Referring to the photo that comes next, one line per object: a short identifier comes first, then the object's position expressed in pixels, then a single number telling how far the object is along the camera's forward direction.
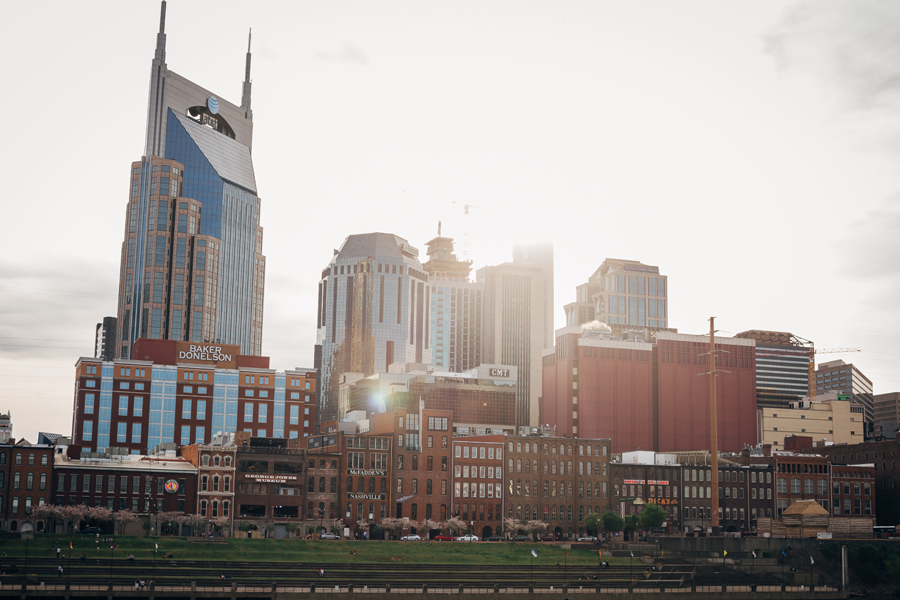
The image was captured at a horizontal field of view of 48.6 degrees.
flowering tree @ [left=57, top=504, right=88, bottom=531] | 138.00
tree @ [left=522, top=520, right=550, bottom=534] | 167.25
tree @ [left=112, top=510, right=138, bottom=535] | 140.25
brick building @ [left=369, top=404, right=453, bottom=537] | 165.62
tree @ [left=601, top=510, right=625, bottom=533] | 163.75
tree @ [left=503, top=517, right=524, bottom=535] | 167.62
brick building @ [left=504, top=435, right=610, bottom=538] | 173.50
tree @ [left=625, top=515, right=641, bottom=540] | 163.48
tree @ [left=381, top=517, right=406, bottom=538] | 157.75
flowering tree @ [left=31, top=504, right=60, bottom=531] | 138.00
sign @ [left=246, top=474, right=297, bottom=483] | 154.25
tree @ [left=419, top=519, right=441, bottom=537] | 158.88
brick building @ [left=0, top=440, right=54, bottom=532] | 141.75
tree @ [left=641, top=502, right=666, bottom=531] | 164.25
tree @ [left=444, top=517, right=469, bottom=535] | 162.38
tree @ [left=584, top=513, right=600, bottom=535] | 167.38
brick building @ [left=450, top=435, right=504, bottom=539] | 169.38
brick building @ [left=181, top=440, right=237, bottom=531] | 150.62
